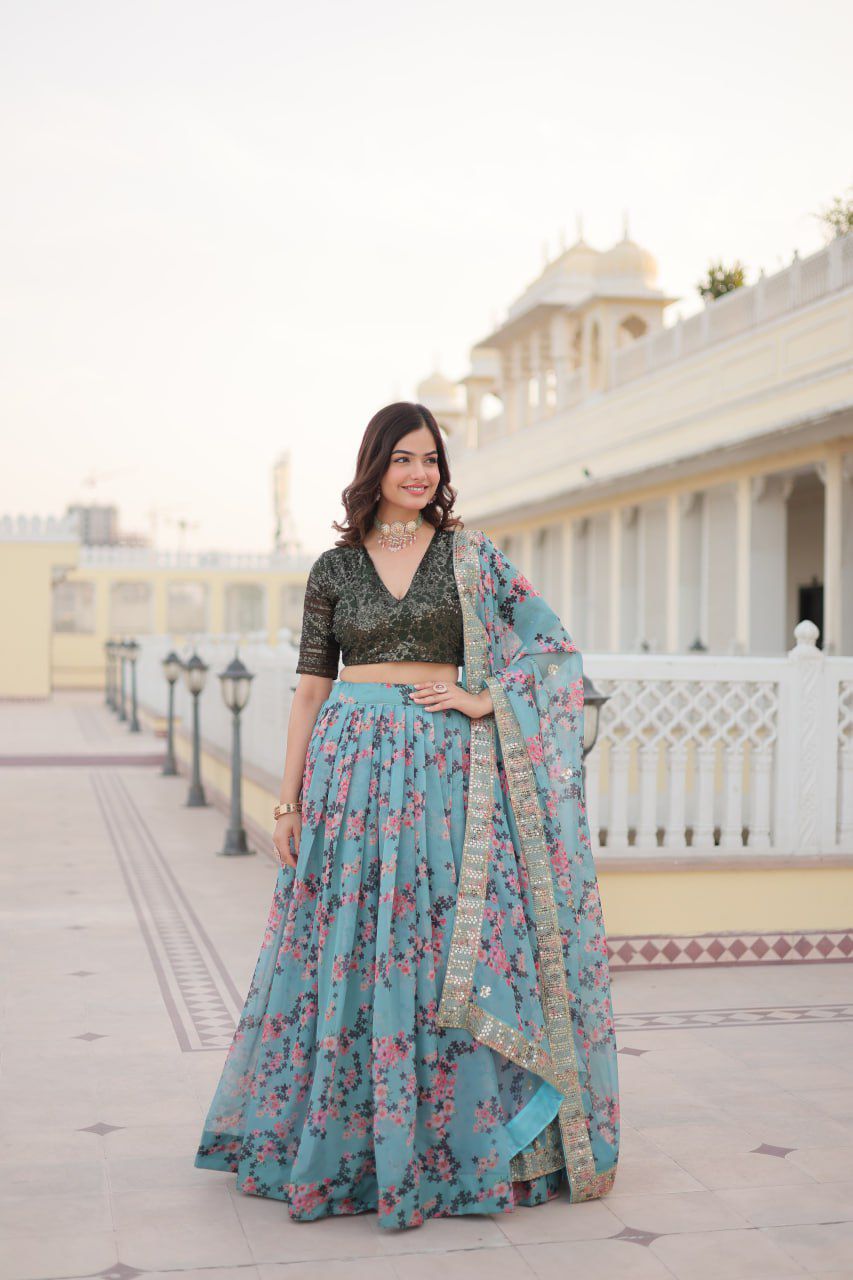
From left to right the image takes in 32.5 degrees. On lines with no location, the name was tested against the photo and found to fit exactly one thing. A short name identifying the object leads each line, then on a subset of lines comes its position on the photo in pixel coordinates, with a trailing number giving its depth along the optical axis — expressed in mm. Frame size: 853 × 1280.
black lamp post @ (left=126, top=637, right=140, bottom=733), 17719
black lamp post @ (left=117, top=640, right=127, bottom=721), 19384
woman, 2670
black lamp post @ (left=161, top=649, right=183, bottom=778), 12156
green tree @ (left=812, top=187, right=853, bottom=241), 17438
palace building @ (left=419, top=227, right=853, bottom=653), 10211
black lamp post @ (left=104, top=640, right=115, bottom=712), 22728
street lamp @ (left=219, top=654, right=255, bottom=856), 7559
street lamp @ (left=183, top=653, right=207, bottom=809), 9195
